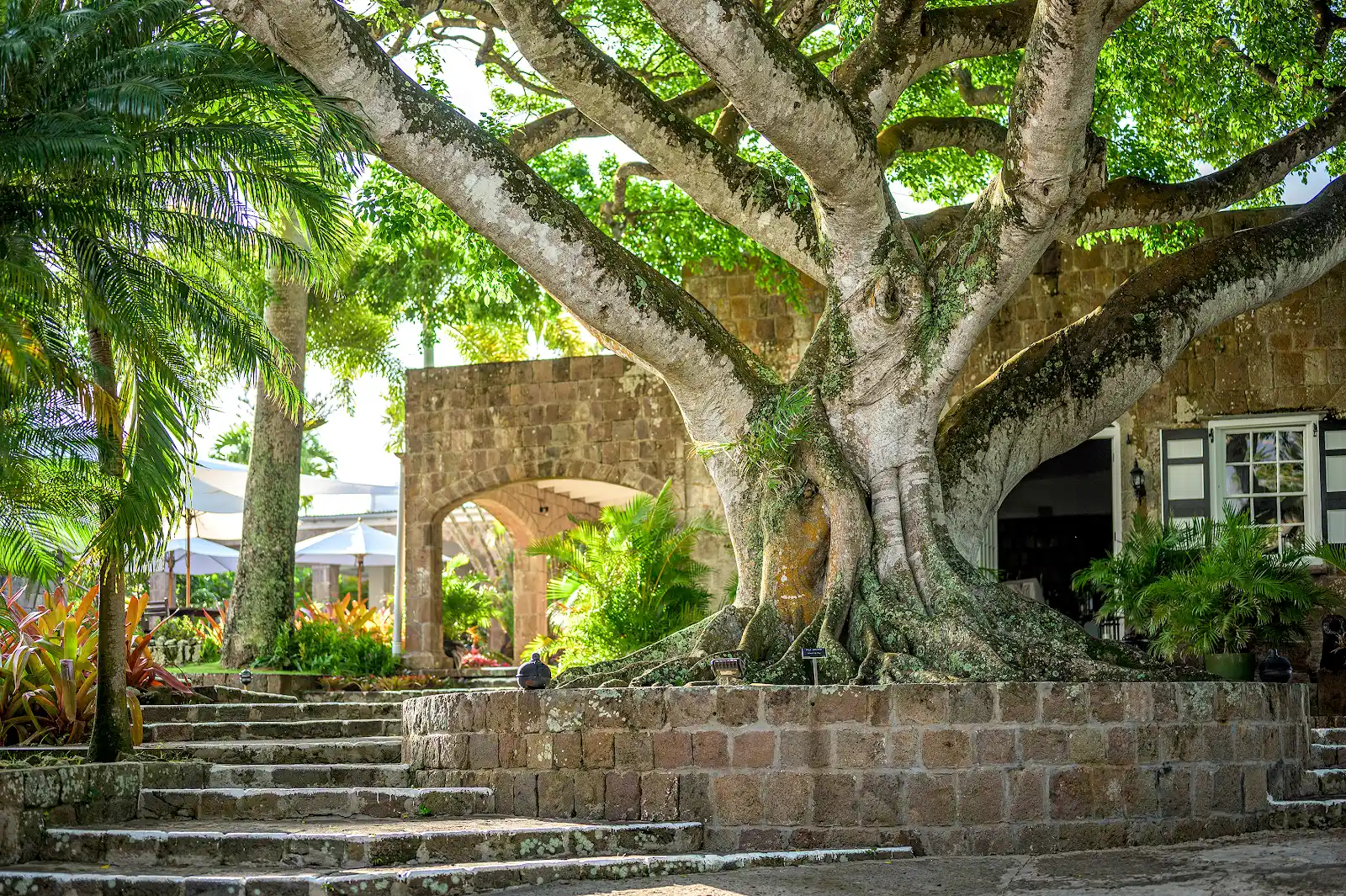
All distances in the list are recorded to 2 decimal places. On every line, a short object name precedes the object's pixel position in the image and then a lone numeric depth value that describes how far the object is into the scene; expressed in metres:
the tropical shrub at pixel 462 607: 18.48
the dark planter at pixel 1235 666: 10.38
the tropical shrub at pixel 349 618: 14.92
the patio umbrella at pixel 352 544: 19.75
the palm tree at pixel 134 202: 6.96
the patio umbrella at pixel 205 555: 19.16
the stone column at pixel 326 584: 28.34
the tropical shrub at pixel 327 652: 14.25
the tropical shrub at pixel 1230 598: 10.41
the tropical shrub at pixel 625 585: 12.38
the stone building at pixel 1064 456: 12.85
